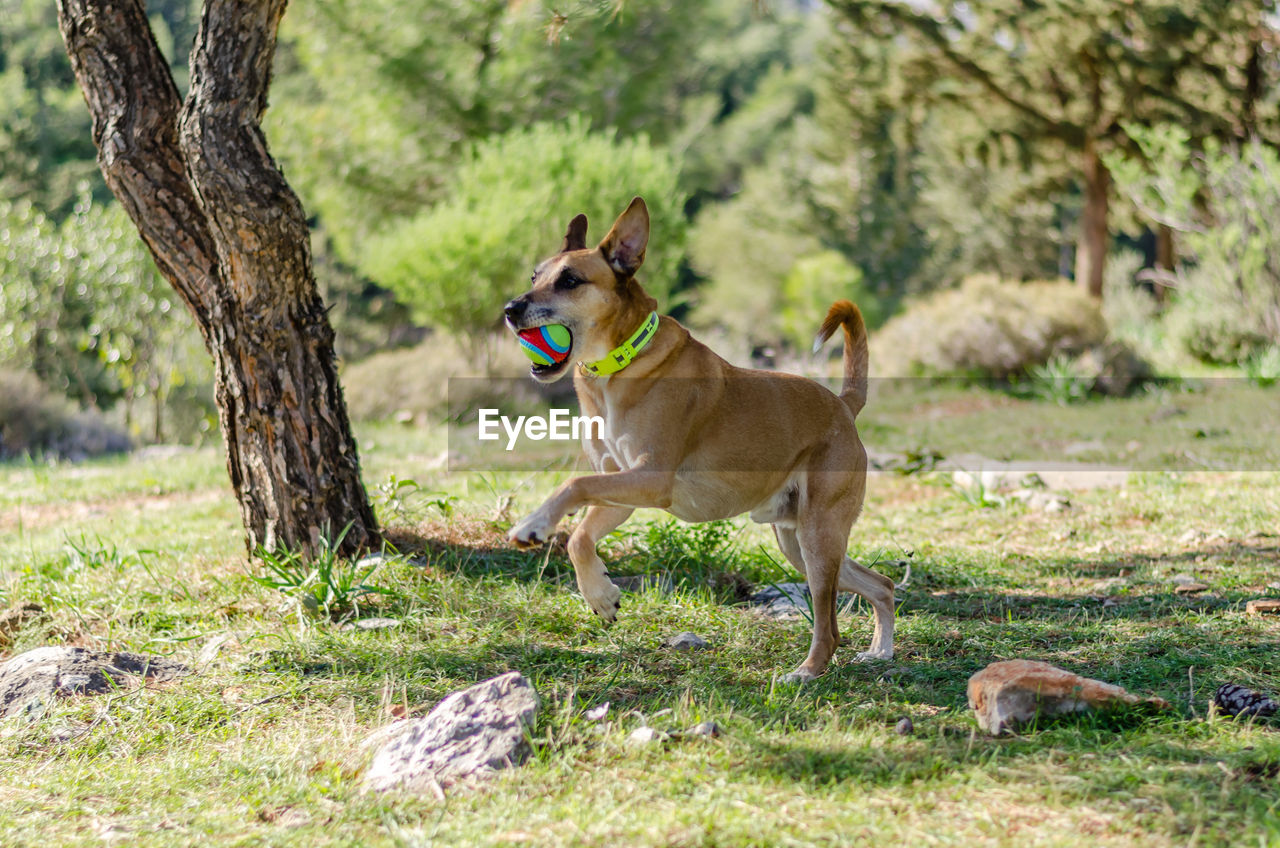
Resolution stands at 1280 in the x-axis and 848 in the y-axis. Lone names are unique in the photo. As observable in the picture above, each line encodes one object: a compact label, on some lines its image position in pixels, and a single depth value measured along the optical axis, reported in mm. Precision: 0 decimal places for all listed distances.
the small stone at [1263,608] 4613
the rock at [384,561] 5090
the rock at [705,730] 3316
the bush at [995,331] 15570
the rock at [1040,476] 7930
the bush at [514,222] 14523
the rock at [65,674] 4004
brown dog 4012
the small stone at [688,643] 4395
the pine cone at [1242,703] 3354
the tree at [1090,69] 19797
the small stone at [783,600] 4895
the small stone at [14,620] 4898
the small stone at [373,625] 4609
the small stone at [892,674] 3977
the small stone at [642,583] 5062
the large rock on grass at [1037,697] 3320
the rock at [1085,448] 9688
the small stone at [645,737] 3248
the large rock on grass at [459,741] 3104
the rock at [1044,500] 7188
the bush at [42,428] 12516
